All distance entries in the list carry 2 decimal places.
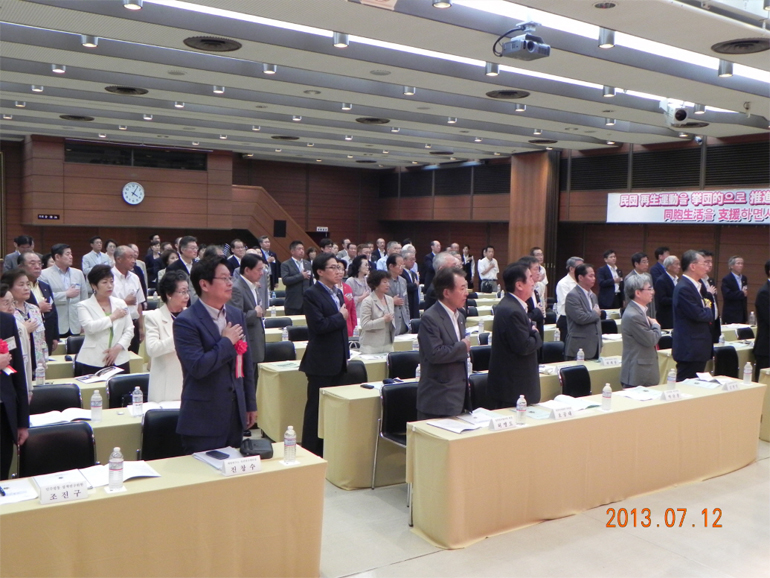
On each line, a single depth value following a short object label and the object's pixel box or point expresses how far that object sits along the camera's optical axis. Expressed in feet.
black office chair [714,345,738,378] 20.70
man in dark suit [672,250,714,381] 18.52
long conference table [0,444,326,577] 8.12
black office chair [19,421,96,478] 10.44
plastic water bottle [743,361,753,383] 17.13
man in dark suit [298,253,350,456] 15.20
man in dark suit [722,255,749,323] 31.01
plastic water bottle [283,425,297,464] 10.10
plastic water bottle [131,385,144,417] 12.83
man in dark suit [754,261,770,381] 19.93
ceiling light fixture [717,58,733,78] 22.76
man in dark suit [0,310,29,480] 10.11
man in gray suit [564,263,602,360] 18.99
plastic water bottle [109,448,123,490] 8.77
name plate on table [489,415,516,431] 12.10
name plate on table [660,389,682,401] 14.78
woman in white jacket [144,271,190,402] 12.96
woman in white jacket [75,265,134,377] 15.66
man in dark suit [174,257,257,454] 10.05
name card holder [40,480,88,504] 8.25
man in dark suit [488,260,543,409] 13.11
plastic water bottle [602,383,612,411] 13.75
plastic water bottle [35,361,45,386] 14.31
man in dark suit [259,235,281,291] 36.70
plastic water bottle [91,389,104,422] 12.06
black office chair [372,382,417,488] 14.51
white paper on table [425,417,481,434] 11.99
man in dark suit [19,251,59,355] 18.90
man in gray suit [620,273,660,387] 16.74
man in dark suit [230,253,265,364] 17.84
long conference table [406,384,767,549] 11.75
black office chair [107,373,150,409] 13.97
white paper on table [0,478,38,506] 8.38
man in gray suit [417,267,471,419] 12.59
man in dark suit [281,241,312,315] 27.73
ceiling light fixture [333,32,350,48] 20.86
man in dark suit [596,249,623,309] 34.04
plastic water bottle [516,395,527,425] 12.56
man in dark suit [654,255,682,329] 27.28
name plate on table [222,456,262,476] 9.43
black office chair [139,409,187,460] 11.62
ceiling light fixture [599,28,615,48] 20.15
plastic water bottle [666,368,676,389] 15.69
